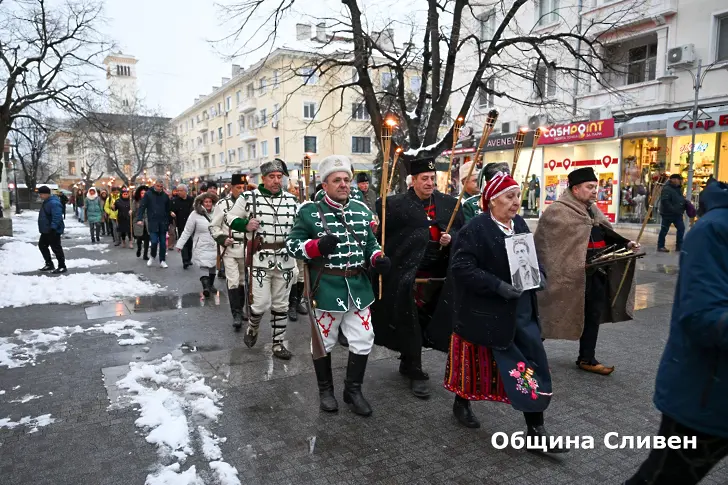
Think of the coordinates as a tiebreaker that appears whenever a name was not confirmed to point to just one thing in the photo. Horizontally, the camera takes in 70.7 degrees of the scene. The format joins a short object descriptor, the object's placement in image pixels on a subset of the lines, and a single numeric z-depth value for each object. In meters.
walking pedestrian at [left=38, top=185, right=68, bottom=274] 10.63
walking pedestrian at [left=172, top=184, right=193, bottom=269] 12.73
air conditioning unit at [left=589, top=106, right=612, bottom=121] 19.94
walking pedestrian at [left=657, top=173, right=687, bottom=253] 12.84
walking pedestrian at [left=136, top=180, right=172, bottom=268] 12.23
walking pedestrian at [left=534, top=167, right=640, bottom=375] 4.60
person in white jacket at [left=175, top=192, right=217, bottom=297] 8.68
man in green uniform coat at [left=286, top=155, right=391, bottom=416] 3.99
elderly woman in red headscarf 3.27
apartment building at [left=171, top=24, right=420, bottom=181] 40.84
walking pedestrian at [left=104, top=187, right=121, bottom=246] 17.50
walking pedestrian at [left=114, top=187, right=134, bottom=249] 16.20
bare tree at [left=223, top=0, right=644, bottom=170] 10.97
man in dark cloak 4.45
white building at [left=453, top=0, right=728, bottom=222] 16.72
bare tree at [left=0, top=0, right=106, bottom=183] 17.86
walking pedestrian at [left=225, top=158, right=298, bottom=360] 5.45
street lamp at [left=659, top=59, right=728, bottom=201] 14.70
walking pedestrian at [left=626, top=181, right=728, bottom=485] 1.94
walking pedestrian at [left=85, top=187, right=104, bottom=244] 18.17
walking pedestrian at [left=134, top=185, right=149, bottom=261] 13.03
